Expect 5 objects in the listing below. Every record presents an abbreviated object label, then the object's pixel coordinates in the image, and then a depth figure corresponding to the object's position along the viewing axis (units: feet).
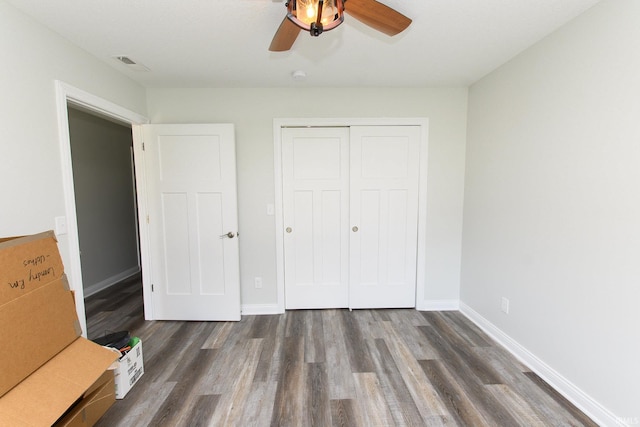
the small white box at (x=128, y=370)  5.20
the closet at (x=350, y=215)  8.46
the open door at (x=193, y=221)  7.87
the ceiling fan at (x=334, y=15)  3.54
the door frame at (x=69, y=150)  5.34
